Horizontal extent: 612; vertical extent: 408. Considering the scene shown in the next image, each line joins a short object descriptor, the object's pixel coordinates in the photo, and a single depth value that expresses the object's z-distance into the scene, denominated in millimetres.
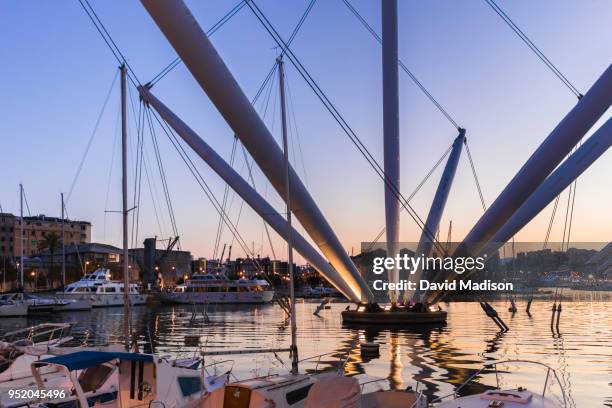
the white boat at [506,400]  11539
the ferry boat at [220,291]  100312
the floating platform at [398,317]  44406
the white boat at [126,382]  12094
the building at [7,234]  164438
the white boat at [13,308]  68938
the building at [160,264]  127000
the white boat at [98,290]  84875
